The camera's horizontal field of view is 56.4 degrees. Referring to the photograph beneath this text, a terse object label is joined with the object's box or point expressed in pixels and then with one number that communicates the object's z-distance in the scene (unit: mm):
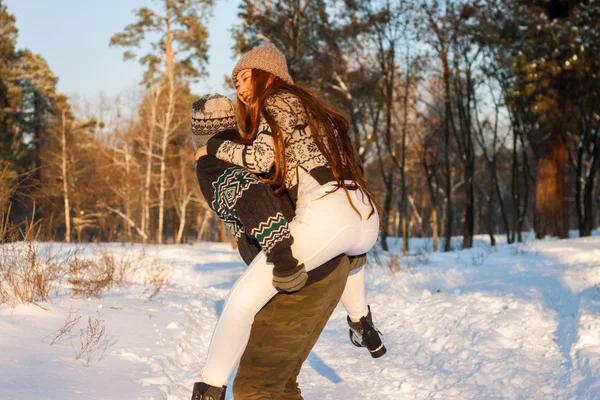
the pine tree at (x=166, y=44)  31281
